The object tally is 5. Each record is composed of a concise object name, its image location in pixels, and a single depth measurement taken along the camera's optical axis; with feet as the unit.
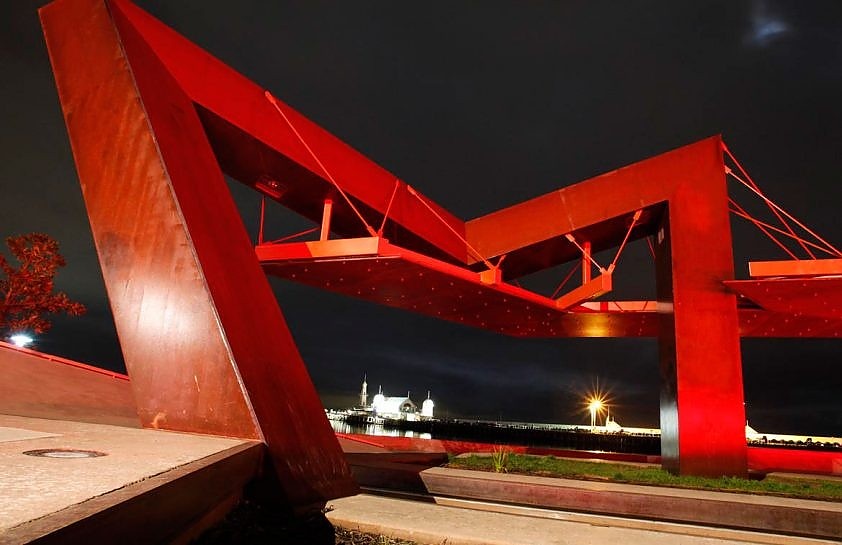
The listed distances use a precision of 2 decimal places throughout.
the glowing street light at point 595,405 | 180.73
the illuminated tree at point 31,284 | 62.28
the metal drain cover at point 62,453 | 9.13
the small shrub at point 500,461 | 29.37
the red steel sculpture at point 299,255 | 15.19
